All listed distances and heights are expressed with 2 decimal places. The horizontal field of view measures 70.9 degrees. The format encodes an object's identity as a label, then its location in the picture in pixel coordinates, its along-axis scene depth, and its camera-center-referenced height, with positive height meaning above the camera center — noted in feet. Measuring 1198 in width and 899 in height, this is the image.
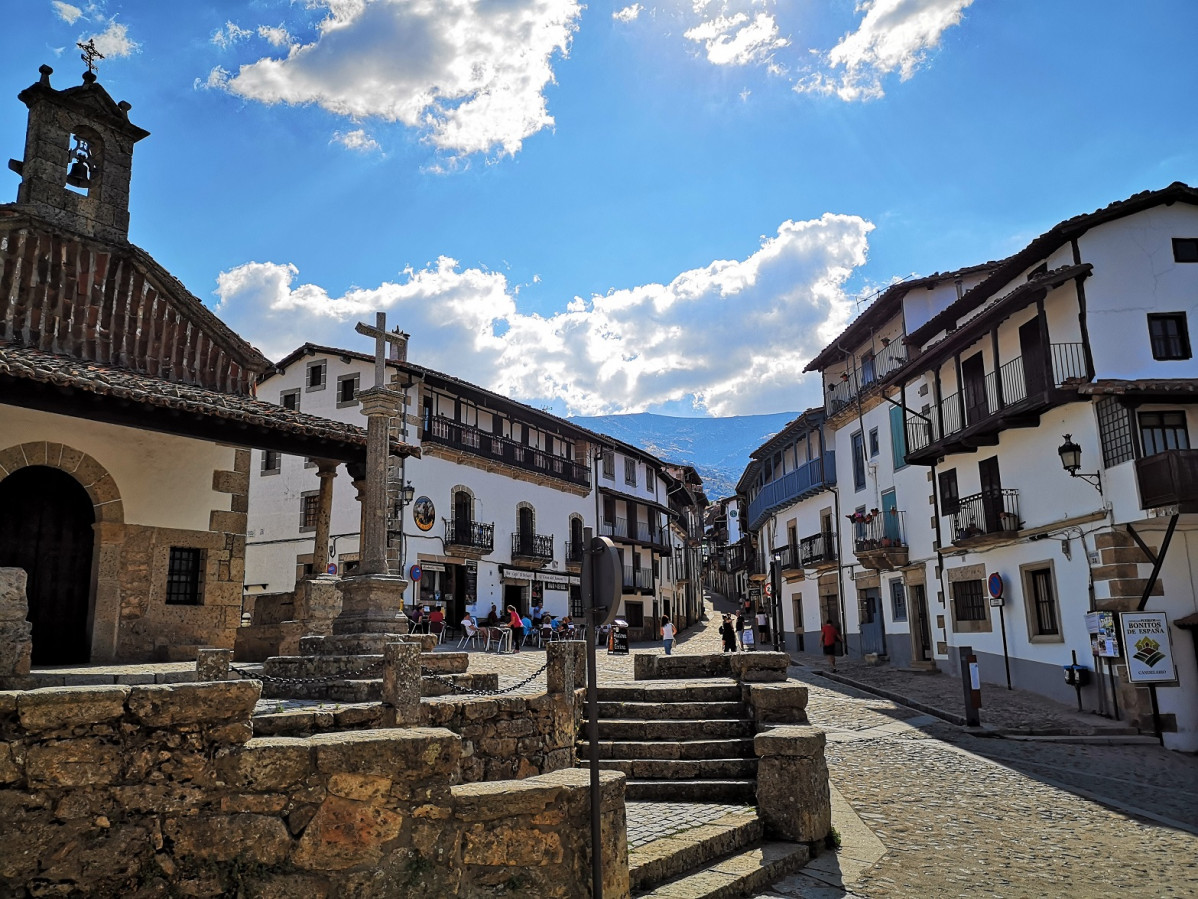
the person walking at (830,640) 75.66 -3.17
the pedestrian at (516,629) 80.33 -1.65
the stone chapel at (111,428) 37.42 +8.76
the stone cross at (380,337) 38.93 +12.90
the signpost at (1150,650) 45.83 -2.88
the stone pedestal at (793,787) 22.27 -4.80
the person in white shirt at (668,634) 83.38 -2.55
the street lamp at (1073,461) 49.84 +8.11
